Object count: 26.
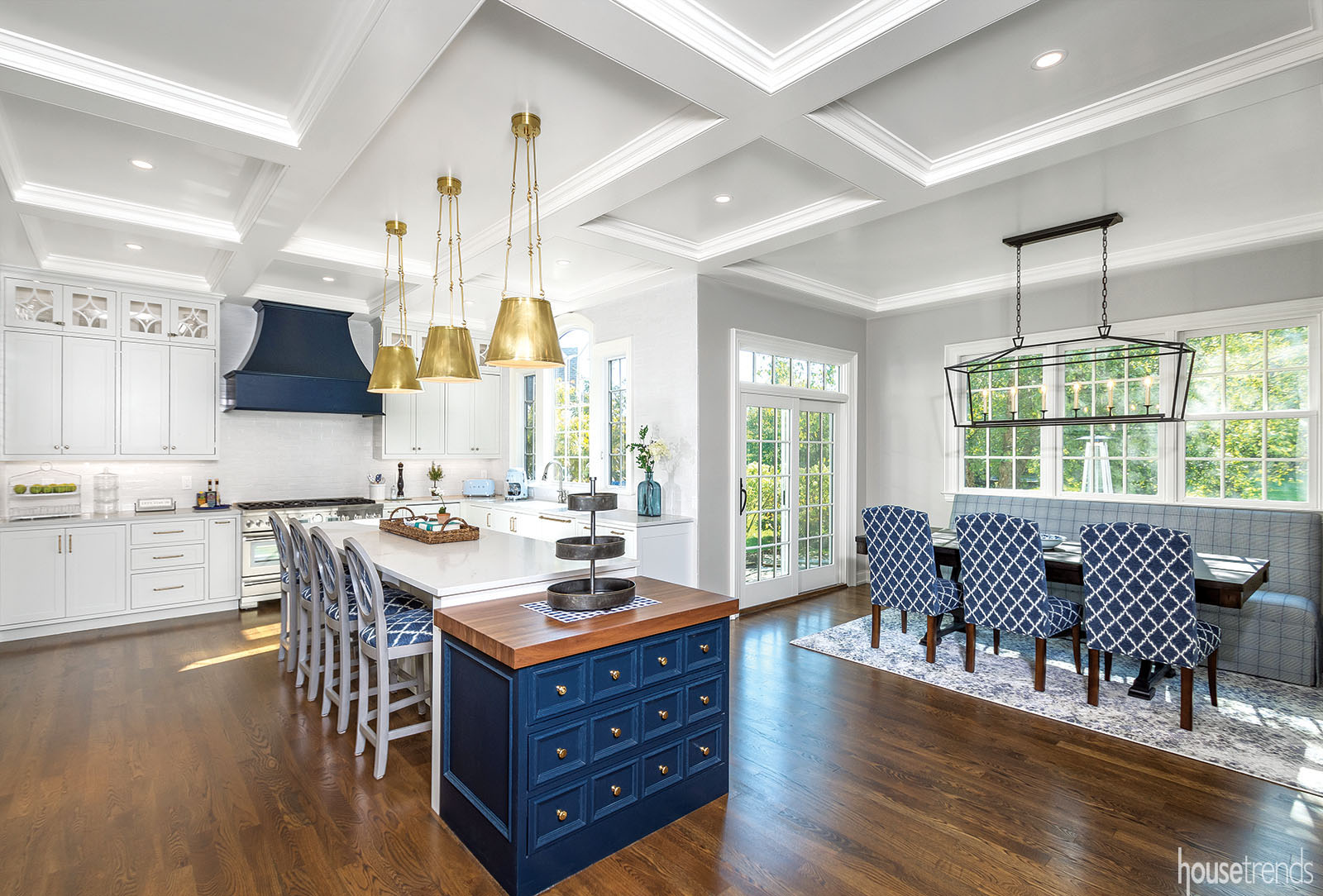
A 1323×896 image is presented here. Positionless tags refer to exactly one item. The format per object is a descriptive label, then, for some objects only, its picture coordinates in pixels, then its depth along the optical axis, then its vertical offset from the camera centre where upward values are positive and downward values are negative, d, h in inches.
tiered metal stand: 89.4 -15.8
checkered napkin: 88.9 -24.3
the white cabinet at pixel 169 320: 204.1 +40.3
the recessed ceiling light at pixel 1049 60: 93.8 +57.6
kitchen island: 77.9 -38.2
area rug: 113.3 -55.1
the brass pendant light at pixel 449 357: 127.6 +17.4
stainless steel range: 213.5 -36.6
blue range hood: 213.3 +25.8
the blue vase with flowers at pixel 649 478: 203.2 -10.8
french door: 218.5 -19.1
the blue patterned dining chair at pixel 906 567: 158.9 -31.1
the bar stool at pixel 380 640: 104.2 -33.1
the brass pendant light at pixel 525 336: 101.7 +17.3
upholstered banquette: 148.2 -35.3
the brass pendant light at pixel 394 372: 138.9 +15.5
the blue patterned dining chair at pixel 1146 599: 120.4 -29.9
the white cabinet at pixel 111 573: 179.5 -39.8
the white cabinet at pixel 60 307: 187.5 +40.4
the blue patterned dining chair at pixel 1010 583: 140.4 -31.2
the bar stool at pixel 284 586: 153.3 -35.8
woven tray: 144.5 -21.4
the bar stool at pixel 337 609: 117.3 -32.9
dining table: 123.3 -27.1
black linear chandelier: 175.5 +20.9
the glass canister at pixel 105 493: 204.5 -16.4
